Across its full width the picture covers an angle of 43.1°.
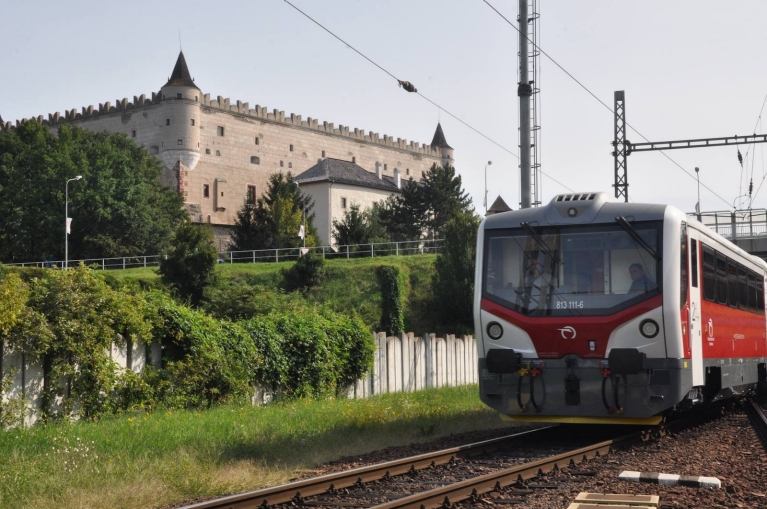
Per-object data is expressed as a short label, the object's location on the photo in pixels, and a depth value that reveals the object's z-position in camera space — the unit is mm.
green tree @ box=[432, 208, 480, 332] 54844
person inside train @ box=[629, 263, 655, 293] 13805
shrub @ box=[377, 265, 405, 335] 54959
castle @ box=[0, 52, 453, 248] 108625
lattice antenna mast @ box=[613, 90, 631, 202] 35156
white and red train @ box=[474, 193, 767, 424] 13500
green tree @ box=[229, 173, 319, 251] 86688
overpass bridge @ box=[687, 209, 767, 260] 43750
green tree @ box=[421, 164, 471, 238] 99438
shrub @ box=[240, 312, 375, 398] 20156
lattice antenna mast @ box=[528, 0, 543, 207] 21547
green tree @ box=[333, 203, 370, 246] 83188
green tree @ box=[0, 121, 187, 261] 78938
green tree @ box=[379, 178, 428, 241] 97312
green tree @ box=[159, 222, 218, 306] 53094
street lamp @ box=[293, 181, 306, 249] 90812
